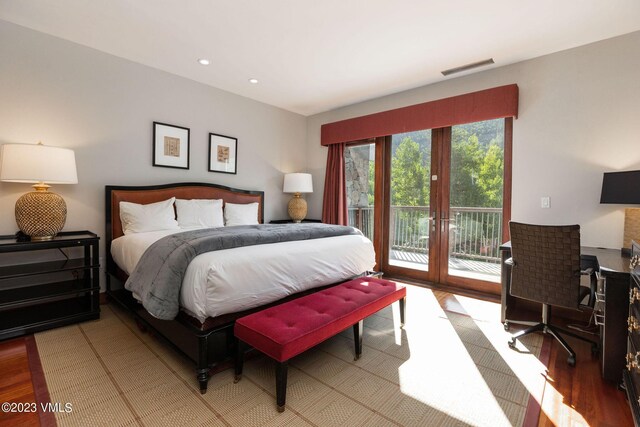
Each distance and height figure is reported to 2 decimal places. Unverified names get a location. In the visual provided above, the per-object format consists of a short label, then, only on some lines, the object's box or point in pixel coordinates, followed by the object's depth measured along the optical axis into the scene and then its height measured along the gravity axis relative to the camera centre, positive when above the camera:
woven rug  1.60 -1.10
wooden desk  1.86 -0.67
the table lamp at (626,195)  2.34 +0.14
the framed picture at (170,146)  3.67 +0.75
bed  1.83 -0.55
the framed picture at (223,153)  4.20 +0.76
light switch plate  3.12 +0.10
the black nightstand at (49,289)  2.45 -0.76
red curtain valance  3.29 +1.20
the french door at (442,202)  3.57 +0.10
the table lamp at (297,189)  4.86 +0.30
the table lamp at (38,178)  2.48 +0.22
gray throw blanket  1.88 -0.34
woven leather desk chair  2.11 -0.42
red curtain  4.84 +0.30
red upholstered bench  1.63 -0.69
